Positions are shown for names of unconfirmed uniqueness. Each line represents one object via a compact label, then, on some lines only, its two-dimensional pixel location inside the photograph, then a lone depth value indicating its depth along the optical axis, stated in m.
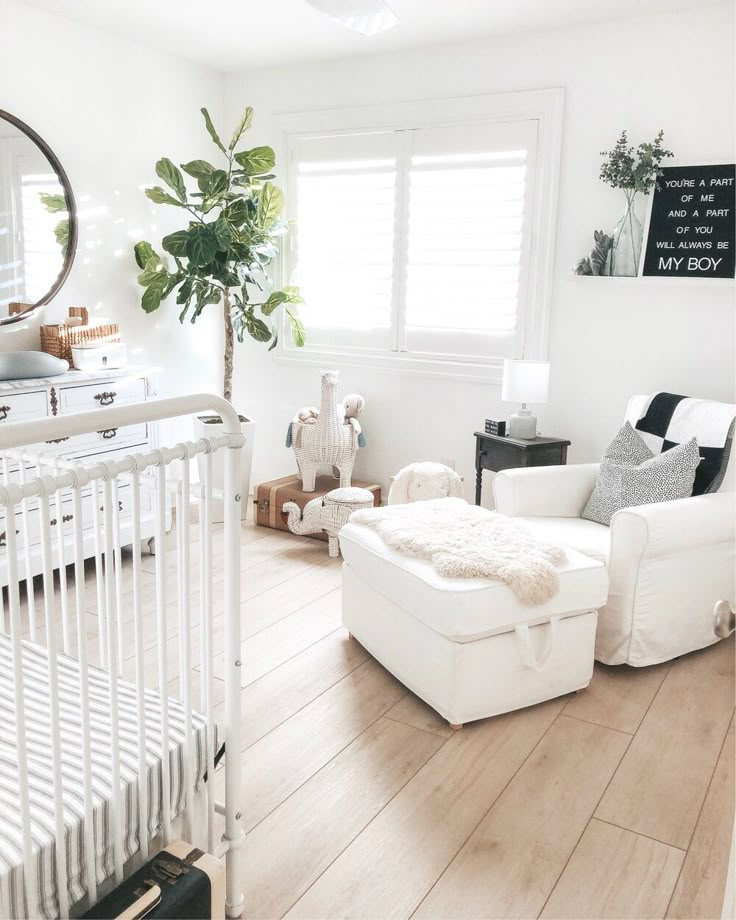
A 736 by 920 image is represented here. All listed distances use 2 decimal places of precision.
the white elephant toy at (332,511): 3.80
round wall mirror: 3.46
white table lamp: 3.53
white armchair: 2.64
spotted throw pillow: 2.86
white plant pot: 4.08
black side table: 3.55
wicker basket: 3.58
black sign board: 3.32
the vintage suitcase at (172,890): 1.31
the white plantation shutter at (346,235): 4.22
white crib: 1.21
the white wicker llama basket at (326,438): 4.09
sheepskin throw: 2.38
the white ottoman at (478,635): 2.33
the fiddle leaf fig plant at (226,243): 3.91
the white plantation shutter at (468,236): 3.84
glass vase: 3.52
